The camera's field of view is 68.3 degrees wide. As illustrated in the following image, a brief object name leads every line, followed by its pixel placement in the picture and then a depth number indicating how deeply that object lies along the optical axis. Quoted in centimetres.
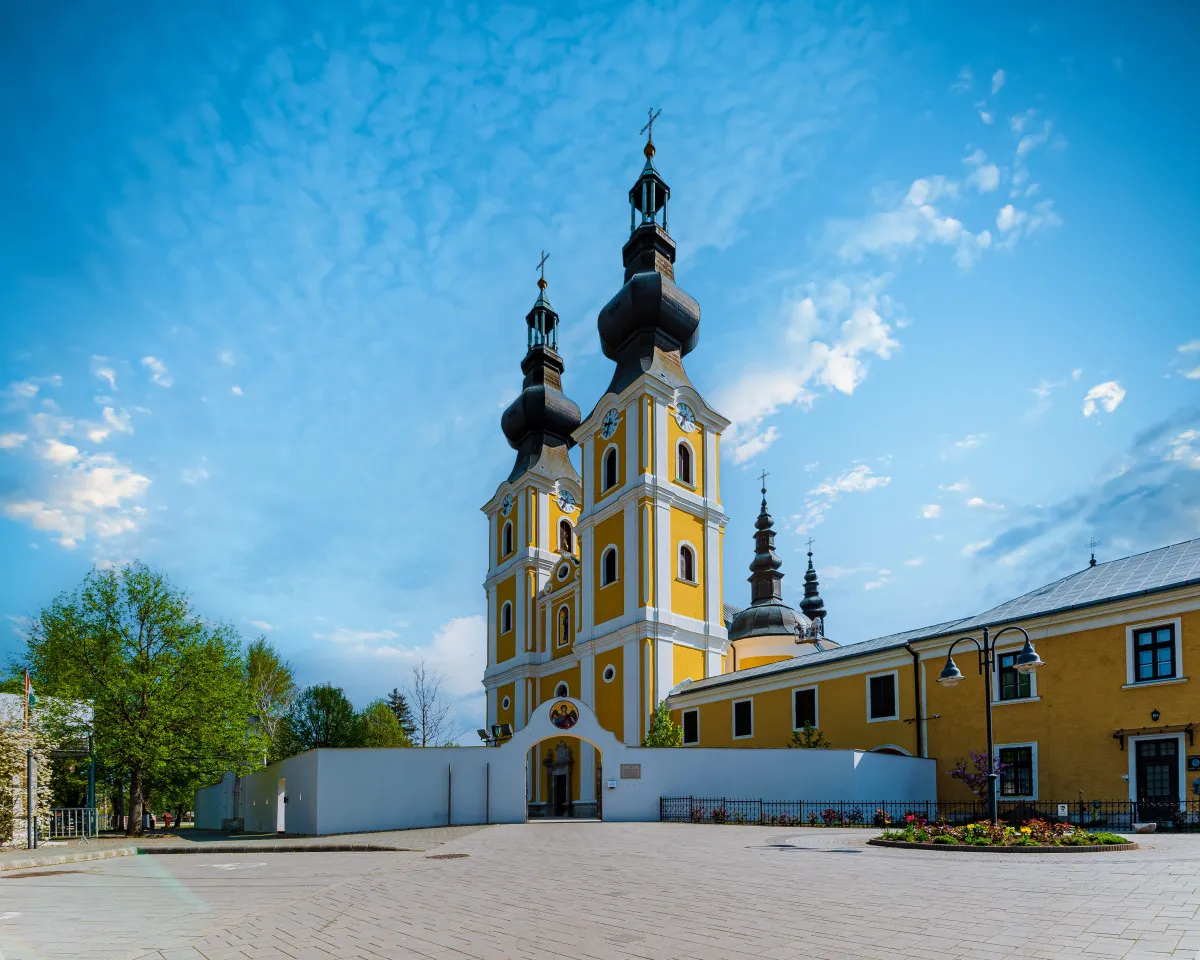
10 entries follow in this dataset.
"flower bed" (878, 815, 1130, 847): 1377
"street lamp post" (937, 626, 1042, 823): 1570
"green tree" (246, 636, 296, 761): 5441
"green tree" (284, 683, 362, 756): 5525
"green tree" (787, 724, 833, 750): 2933
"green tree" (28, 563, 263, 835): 2944
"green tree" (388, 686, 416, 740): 7931
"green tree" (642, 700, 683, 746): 3372
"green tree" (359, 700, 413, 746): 5662
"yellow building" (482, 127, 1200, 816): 2153
